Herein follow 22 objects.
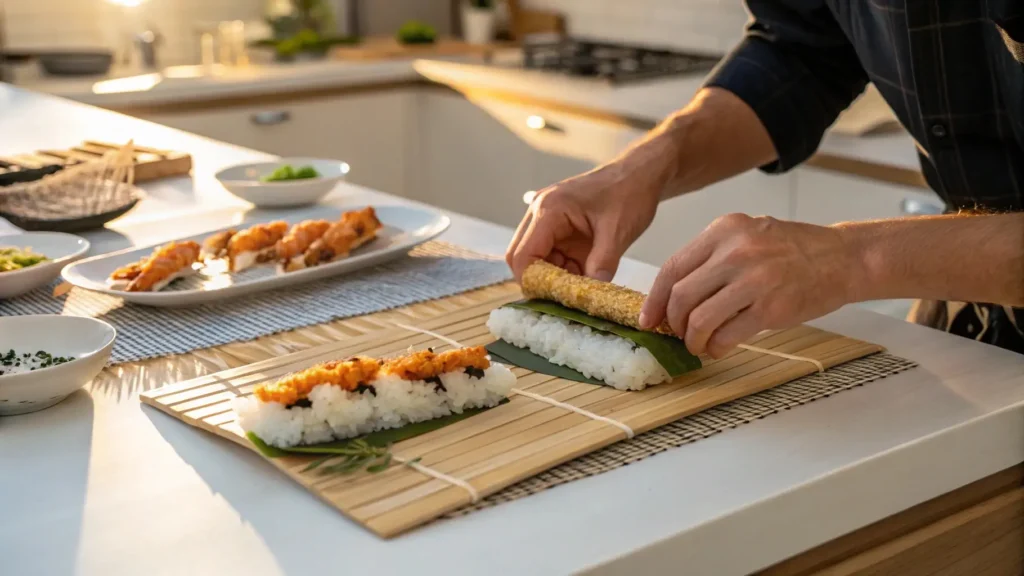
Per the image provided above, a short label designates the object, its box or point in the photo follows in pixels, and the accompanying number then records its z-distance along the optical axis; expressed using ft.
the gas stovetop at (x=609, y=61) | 11.33
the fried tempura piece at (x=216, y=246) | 5.06
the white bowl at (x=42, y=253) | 4.69
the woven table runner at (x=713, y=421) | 3.07
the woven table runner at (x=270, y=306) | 4.29
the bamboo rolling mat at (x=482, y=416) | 2.94
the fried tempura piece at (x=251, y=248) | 4.98
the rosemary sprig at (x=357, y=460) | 3.07
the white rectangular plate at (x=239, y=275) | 4.57
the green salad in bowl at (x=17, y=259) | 4.76
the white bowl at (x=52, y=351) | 3.49
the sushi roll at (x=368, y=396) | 3.18
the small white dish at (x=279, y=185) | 6.00
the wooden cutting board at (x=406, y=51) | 13.14
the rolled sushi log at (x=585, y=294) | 3.84
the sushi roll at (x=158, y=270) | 4.62
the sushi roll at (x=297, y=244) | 4.95
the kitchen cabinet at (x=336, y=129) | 11.97
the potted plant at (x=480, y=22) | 14.11
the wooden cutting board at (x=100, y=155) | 6.43
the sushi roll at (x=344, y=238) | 4.98
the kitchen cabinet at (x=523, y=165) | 9.59
